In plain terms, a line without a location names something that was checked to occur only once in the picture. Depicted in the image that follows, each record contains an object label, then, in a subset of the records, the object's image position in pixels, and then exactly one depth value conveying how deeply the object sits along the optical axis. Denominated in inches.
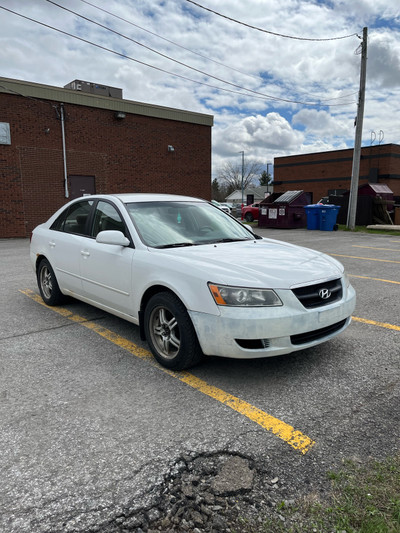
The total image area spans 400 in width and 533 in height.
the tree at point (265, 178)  4096.0
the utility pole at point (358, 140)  710.5
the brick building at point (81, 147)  655.1
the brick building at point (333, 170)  1236.5
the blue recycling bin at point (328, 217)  722.8
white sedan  120.8
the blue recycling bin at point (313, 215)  735.2
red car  1027.9
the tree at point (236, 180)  3614.7
